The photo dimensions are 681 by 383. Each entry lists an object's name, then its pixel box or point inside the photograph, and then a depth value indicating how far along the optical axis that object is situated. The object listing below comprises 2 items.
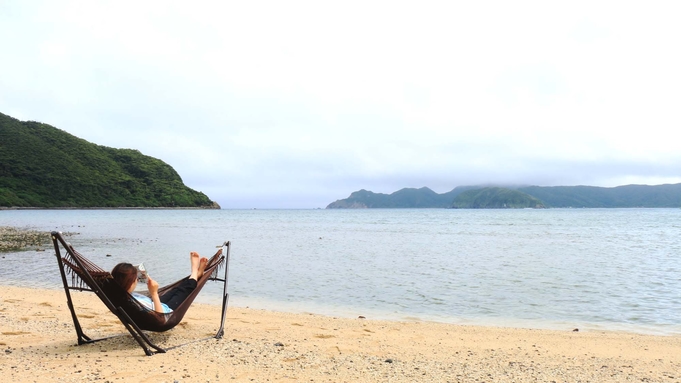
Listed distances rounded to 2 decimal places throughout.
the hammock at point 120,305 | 5.48
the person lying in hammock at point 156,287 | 5.78
